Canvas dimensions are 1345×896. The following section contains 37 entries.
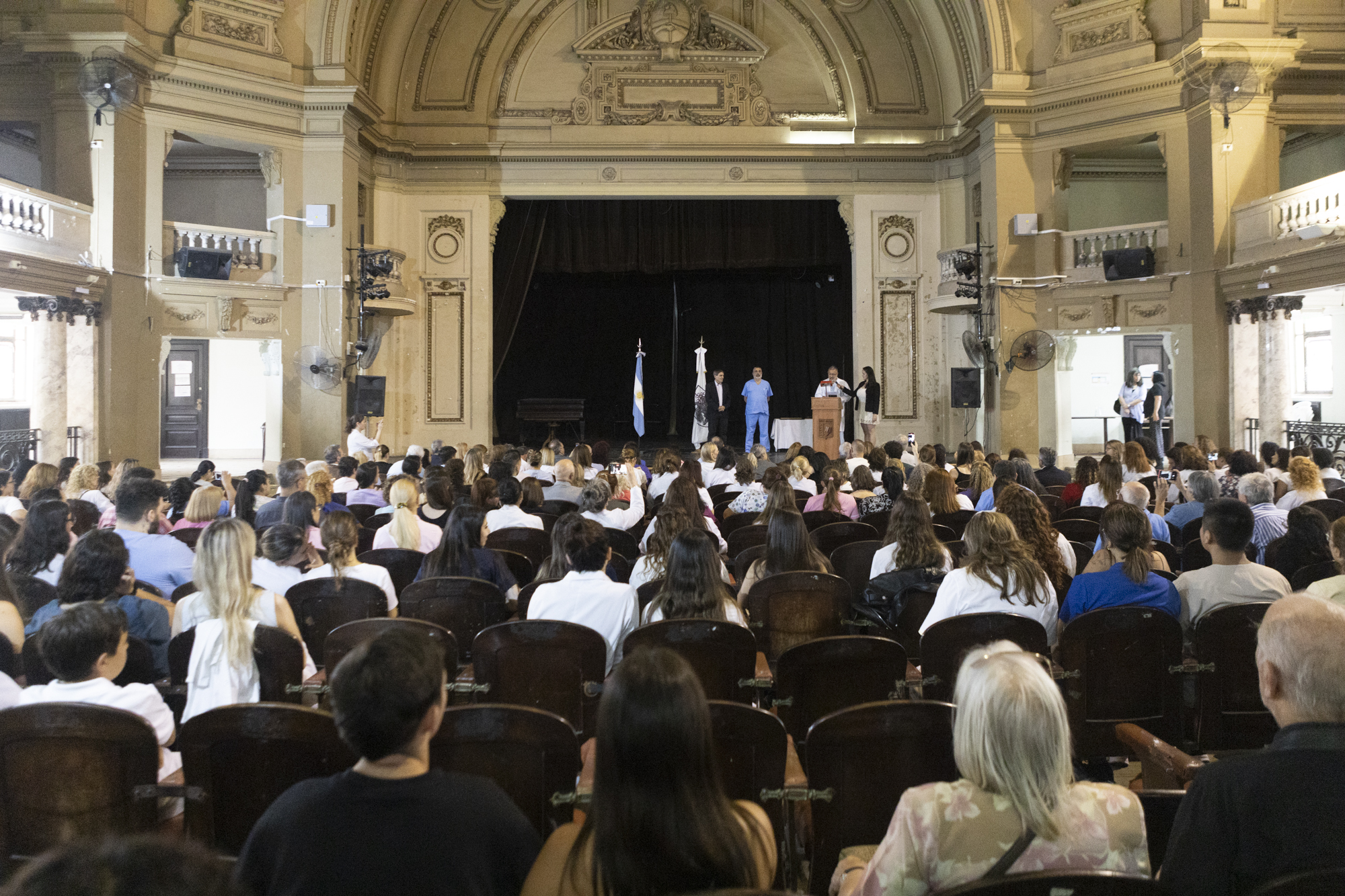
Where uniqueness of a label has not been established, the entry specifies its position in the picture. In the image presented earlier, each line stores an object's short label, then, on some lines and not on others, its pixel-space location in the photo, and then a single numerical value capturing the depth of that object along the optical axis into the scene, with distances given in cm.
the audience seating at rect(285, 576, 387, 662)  404
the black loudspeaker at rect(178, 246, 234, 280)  1245
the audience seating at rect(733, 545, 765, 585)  510
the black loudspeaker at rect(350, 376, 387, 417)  1366
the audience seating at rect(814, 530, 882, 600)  538
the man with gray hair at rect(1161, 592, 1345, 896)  168
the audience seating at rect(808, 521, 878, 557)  601
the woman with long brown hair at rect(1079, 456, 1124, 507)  664
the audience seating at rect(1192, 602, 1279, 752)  348
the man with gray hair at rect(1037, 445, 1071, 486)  916
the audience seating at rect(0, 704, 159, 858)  230
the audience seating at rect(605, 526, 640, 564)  603
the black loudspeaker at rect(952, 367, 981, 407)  1384
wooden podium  1292
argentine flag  1672
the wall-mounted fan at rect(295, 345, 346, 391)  1327
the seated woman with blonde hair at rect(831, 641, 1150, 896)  172
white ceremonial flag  1627
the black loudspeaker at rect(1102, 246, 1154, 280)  1293
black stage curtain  1650
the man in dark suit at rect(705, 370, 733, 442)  1658
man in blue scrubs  1556
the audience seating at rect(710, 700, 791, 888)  236
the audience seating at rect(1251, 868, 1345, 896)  147
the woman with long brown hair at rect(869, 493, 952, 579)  436
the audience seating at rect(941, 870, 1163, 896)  149
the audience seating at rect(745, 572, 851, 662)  420
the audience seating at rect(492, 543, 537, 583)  528
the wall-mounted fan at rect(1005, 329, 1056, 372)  1342
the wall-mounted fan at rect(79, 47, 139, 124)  1143
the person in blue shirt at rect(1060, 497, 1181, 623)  377
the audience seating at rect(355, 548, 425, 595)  508
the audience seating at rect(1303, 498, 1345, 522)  567
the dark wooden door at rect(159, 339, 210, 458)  1712
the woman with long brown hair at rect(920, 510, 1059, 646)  367
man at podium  1401
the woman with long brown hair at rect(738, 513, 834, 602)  447
